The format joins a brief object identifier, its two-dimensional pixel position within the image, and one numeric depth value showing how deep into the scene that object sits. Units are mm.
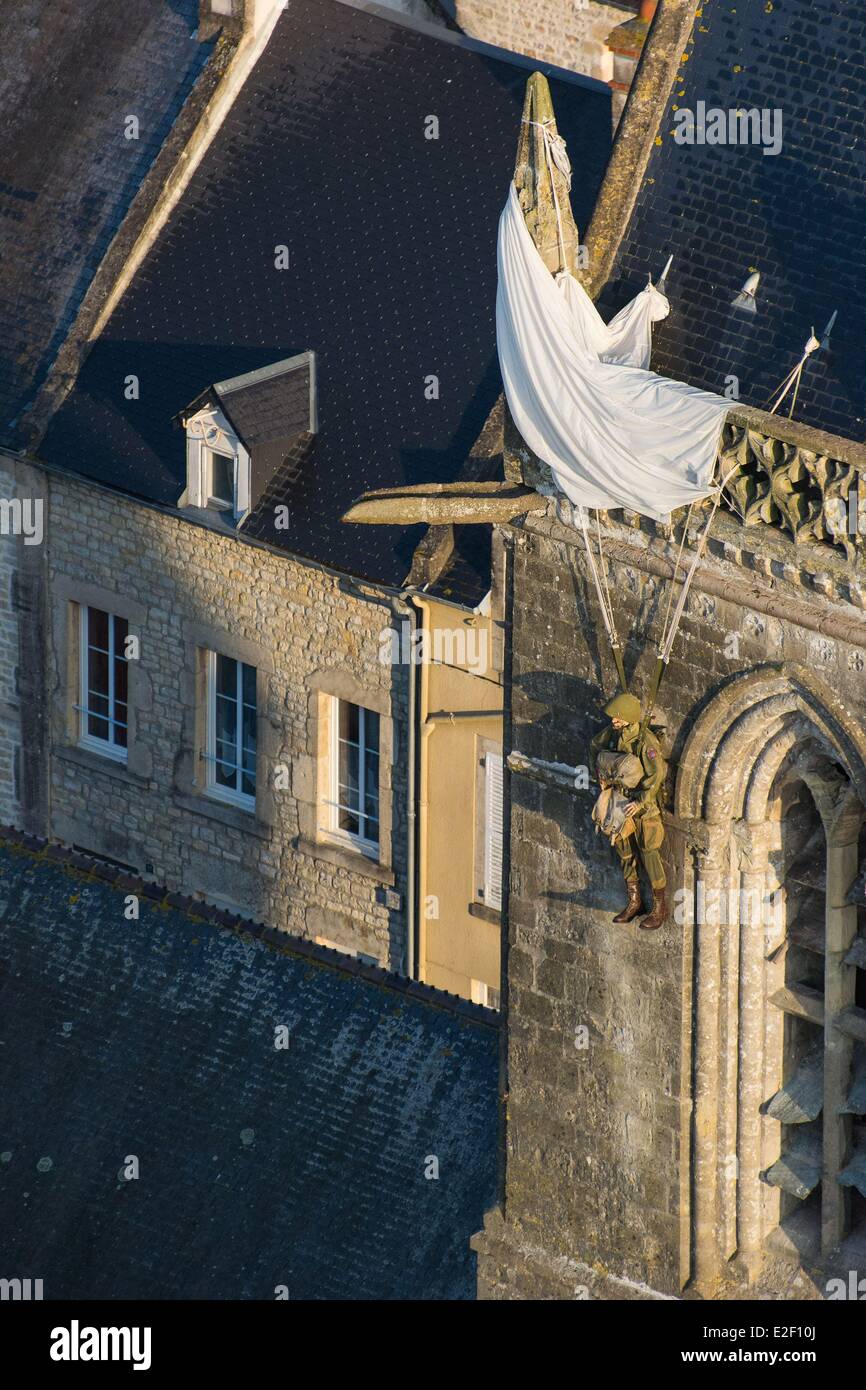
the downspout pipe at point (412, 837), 51938
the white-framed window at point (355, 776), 53625
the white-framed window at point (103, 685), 56656
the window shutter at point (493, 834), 51500
